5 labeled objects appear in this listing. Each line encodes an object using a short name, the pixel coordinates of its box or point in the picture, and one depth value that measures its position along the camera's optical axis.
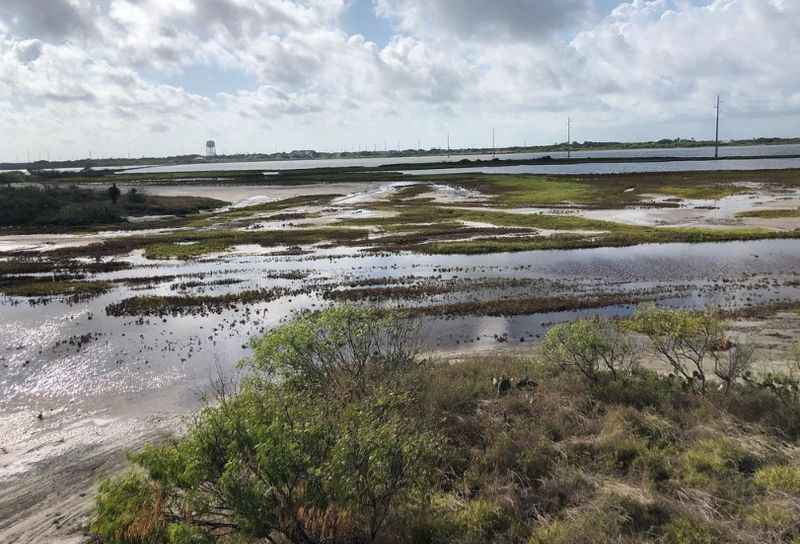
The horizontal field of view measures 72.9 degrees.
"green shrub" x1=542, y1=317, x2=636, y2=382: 17.19
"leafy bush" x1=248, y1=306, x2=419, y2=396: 14.67
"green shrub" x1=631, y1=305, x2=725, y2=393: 17.05
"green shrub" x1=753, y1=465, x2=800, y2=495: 11.05
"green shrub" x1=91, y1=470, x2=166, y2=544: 8.86
